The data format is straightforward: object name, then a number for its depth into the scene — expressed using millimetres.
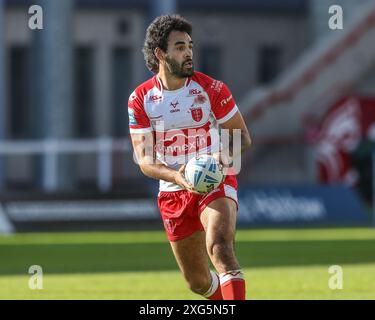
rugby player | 11531
